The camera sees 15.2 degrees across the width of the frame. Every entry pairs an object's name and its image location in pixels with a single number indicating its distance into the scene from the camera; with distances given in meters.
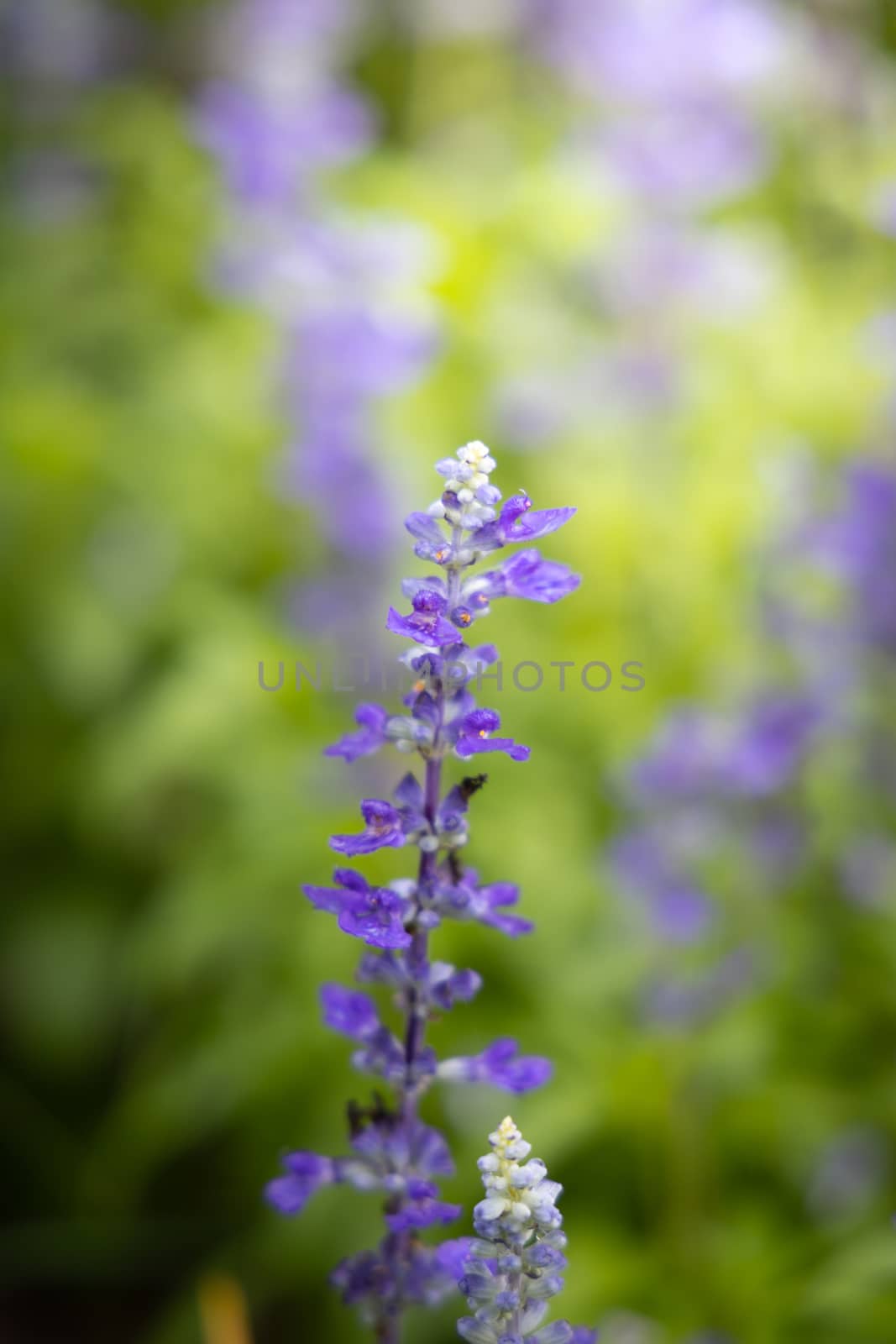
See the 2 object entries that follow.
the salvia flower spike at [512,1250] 0.47
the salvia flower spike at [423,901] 0.48
